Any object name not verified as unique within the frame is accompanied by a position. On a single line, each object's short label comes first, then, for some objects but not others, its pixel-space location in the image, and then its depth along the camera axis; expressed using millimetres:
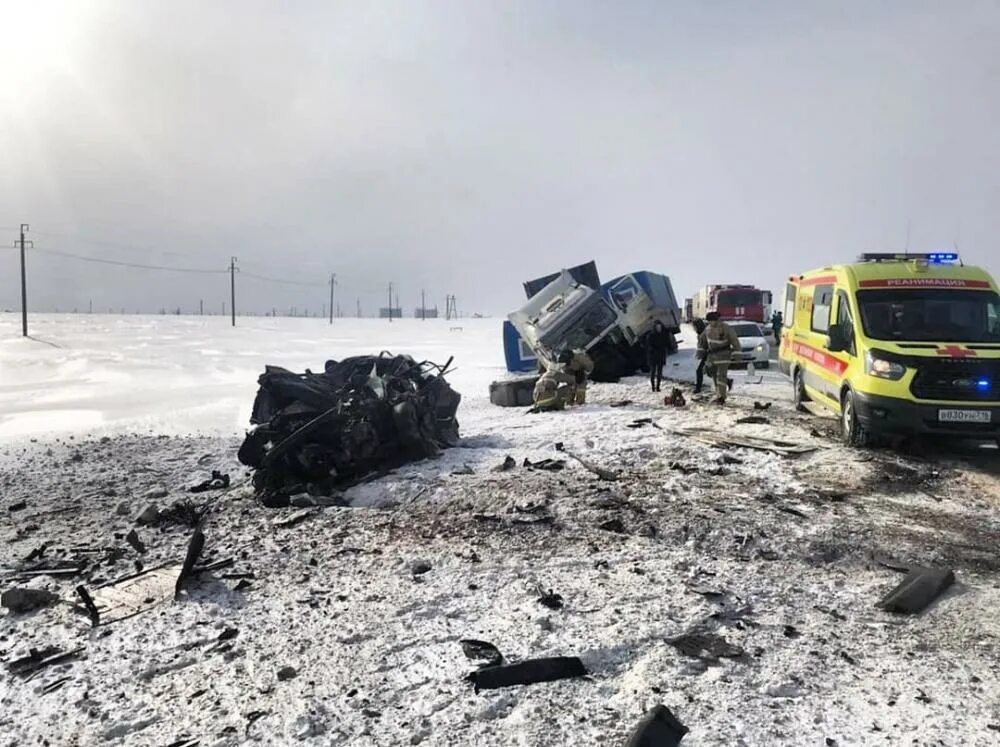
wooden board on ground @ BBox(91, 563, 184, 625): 4617
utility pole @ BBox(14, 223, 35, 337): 45375
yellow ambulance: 7594
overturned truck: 15125
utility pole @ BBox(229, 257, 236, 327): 67062
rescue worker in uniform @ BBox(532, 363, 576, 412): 12289
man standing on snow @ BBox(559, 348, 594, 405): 12477
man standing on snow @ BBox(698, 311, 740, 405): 11695
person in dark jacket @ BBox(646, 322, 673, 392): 14398
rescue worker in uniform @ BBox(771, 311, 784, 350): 25594
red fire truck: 27516
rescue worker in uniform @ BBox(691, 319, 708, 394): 12452
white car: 18953
